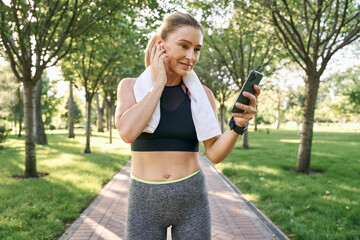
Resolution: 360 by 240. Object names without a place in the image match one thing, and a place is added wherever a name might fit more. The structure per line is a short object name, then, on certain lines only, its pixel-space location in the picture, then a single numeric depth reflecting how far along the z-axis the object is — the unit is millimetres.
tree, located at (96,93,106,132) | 34694
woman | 1549
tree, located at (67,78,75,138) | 23617
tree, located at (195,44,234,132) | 21500
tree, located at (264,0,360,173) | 7469
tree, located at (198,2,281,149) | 10930
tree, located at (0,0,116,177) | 6555
